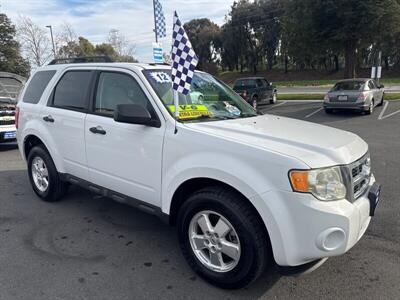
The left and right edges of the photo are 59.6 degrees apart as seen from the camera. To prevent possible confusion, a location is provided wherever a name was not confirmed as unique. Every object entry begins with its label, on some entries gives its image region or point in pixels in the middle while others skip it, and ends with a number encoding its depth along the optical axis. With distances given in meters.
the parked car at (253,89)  18.94
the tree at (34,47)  29.27
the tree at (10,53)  34.16
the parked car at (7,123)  8.41
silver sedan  14.24
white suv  2.52
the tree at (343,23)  18.69
